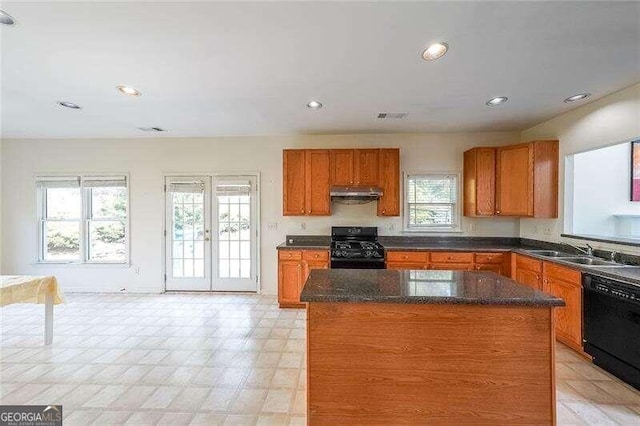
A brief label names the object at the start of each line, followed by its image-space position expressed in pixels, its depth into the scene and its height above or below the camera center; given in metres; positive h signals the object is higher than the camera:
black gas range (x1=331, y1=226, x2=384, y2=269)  3.91 -0.59
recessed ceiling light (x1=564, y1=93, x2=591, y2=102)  3.01 +1.24
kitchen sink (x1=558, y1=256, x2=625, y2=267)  2.93 -0.51
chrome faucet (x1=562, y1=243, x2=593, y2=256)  3.22 -0.43
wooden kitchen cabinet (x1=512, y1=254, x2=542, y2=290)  3.30 -0.70
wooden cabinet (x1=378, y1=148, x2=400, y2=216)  4.32 +0.54
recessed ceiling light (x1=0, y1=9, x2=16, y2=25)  1.79 +1.22
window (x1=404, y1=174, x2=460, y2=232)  4.60 +0.16
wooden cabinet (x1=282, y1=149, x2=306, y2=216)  4.39 +0.45
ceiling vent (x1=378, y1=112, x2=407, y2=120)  3.63 +1.25
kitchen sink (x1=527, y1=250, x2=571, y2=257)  3.53 -0.50
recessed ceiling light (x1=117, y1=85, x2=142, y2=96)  2.87 +1.23
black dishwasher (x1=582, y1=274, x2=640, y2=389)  2.26 -0.95
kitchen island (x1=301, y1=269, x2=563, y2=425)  1.58 -0.82
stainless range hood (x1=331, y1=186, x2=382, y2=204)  4.17 +0.27
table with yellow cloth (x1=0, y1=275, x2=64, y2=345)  2.68 -0.81
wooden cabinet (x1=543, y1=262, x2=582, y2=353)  2.78 -0.86
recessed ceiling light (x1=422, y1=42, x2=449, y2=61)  2.10 +1.22
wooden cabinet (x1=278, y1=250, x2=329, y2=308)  4.13 -0.86
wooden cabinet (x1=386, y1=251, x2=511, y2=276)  3.85 -0.65
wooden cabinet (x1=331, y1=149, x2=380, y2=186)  4.34 +0.71
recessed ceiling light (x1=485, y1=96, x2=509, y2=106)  3.13 +1.25
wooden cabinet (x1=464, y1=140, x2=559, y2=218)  3.70 +0.44
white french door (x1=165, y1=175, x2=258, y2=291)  4.87 -0.38
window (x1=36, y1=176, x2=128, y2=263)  4.95 -0.15
